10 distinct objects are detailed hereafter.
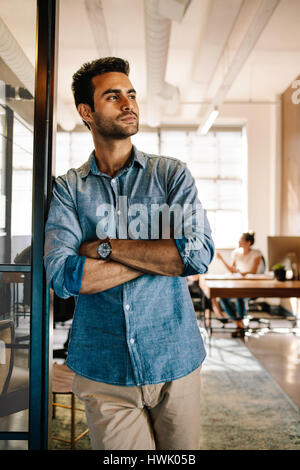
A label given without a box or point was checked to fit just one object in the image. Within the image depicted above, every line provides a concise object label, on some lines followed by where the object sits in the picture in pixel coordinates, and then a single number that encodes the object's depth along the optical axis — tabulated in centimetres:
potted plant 478
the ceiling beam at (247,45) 383
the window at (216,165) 855
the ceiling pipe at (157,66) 394
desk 435
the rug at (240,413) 267
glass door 140
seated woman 561
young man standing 121
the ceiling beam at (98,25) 376
